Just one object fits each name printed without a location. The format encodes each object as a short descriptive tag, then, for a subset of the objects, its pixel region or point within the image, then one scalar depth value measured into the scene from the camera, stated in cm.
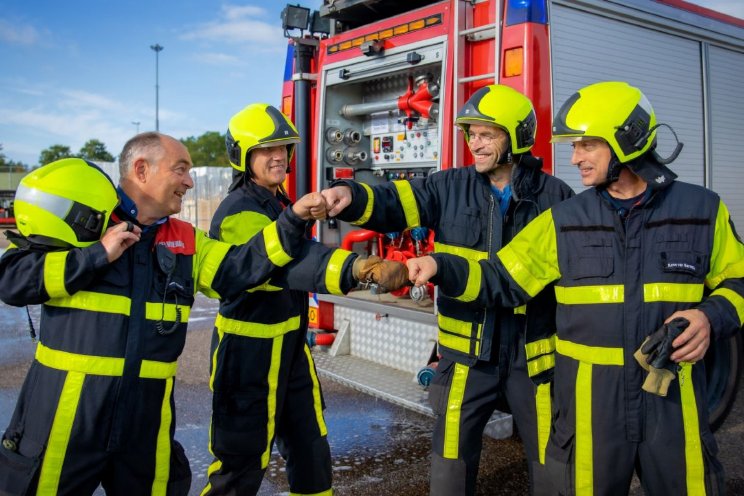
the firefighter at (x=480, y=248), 274
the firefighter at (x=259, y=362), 281
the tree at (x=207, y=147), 6869
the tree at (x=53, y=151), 6682
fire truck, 401
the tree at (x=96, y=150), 6788
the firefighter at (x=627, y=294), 217
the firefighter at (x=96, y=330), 199
